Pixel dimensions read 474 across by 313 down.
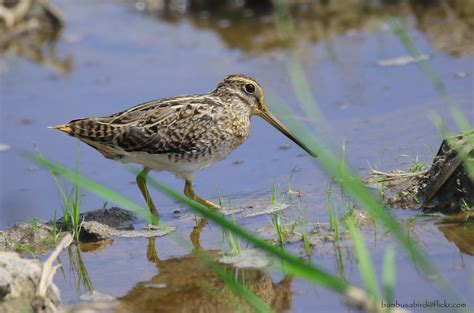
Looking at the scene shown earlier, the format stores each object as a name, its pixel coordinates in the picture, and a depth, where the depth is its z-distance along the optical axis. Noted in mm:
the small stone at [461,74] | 16922
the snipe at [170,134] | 12273
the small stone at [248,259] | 9867
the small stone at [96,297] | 9437
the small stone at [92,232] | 11375
